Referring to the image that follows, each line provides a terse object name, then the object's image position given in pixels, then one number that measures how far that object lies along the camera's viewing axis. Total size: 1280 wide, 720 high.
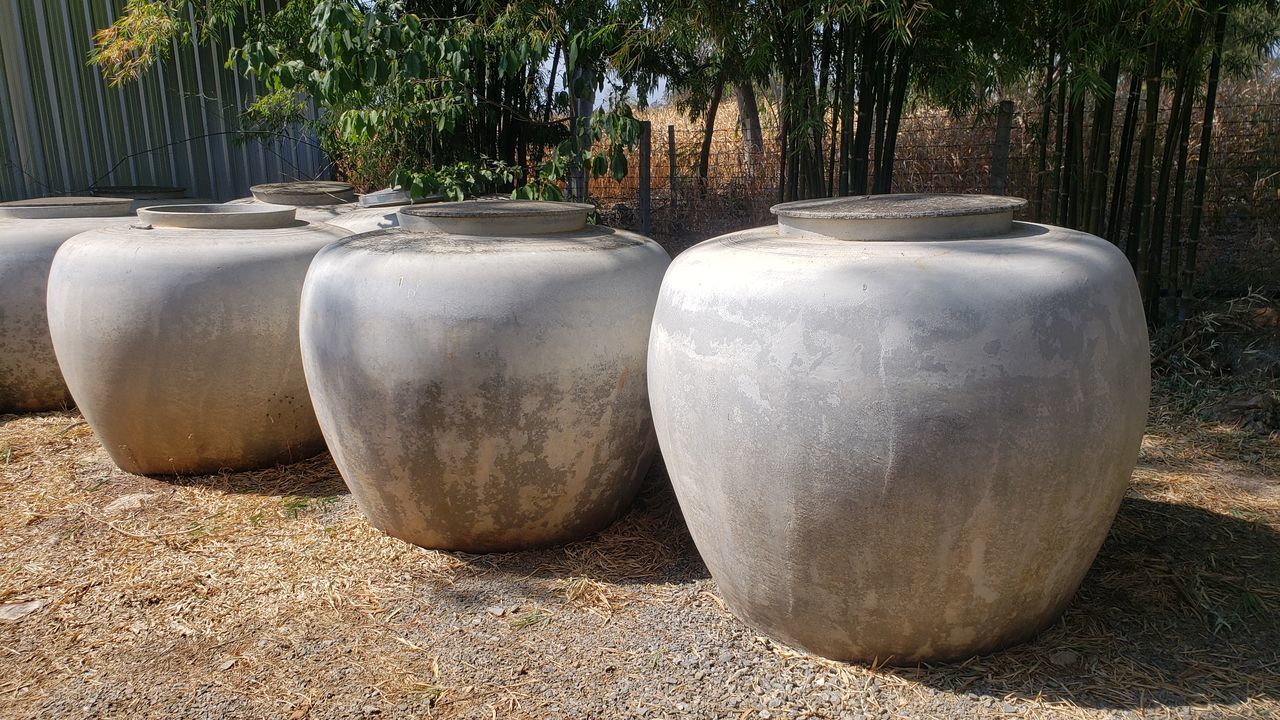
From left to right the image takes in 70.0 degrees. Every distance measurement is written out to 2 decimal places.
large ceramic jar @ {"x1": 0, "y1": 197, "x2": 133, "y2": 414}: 3.75
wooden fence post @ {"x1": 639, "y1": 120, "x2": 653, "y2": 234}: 5.35
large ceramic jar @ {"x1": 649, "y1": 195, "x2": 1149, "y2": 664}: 1.60
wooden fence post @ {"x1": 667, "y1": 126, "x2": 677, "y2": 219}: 5.57
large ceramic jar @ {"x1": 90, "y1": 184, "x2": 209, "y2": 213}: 5.17
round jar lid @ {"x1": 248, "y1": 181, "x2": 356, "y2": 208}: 4.25
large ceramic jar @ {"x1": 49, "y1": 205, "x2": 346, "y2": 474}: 2.89
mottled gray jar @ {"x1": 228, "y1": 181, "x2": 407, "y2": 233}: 3.74
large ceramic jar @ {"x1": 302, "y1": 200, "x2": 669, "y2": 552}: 2.22
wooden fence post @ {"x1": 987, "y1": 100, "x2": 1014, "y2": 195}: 4.41
